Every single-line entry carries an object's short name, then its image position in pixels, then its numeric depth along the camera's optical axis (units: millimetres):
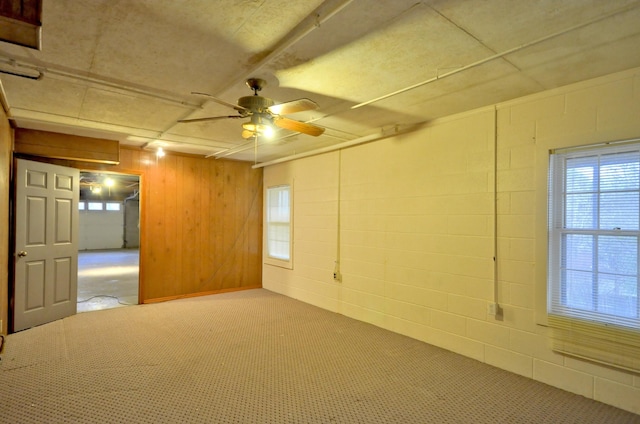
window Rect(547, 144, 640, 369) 2387
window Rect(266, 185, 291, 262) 5973
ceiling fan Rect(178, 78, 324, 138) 2412
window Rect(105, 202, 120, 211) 13602
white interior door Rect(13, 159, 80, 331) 3953
